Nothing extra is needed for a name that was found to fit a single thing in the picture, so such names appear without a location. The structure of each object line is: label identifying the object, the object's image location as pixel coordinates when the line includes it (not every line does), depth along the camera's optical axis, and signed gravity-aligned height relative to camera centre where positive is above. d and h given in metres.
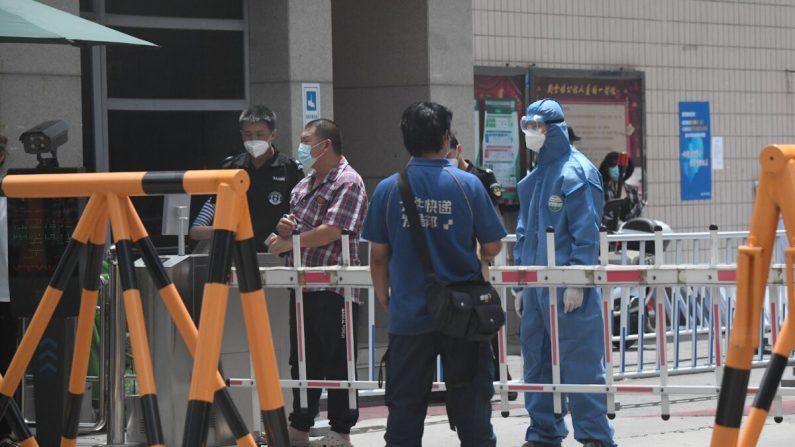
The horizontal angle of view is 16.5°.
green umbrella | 15.80 +0.97
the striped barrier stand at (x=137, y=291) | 10.10 -0.40
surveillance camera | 17.08 +0.32
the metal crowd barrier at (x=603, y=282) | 15.08 -0.57
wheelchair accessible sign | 23.41 +0.72
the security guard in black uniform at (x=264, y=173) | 17.16 +0.08
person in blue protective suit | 15.20 -0.47
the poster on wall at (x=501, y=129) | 27.62 +0.53
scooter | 24.98 -0.75
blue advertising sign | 31.92 +0.32
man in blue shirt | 12.62 -0.44
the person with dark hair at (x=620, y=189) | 28.91 -0.10
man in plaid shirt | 16.00 -0.34
